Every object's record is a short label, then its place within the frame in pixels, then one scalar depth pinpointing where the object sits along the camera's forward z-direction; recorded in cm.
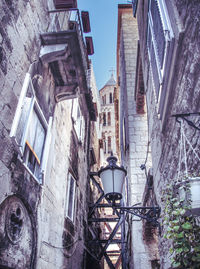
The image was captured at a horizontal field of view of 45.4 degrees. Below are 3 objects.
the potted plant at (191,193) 190
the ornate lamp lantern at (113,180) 415
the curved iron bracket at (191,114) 232
